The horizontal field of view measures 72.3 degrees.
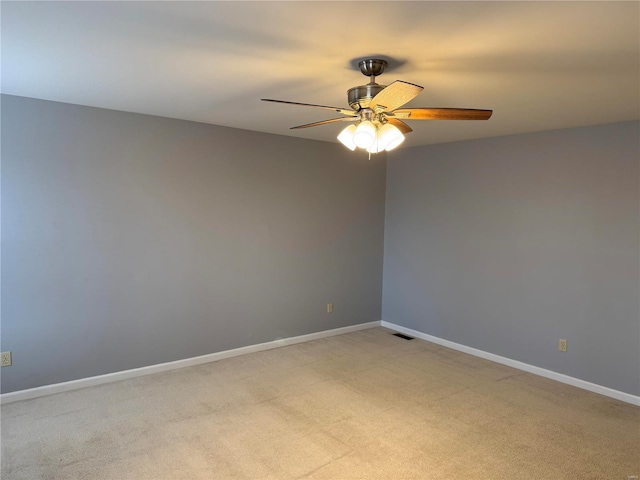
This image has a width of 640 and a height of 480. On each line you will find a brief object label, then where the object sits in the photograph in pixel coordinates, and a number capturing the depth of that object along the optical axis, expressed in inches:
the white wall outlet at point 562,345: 155.4
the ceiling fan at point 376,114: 89.2
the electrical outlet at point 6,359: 129.4
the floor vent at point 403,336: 203.2
